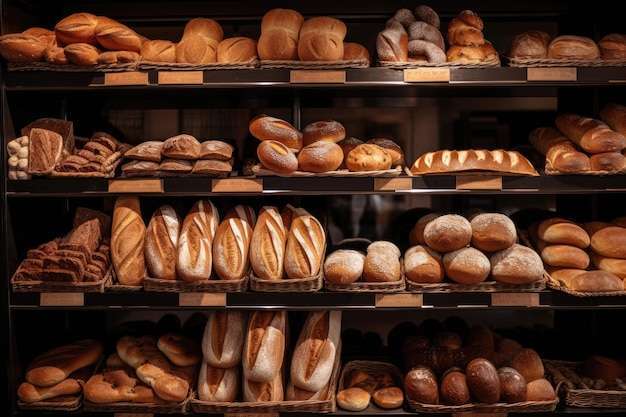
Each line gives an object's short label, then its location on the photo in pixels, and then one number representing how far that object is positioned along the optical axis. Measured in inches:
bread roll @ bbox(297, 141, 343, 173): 104.5
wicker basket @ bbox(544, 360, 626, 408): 105.4
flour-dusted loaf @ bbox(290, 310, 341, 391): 105.0
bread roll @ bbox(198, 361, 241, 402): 106.2
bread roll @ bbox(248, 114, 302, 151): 109.7
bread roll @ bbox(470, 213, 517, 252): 106.4
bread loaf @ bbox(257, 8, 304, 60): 106.4
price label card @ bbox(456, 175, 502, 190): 104.8
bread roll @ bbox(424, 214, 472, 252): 106.0
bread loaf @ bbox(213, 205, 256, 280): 106.5
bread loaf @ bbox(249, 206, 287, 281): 105.9
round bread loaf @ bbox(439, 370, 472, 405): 103.0
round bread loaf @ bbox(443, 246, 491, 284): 103.7
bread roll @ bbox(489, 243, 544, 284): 103.5
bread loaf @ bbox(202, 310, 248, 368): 107.1
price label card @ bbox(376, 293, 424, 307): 104.6
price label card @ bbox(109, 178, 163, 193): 105.7
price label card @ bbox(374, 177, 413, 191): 104.7
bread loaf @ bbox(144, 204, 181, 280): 107.0
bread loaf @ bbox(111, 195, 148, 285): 108.3
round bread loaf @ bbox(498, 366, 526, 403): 102.9
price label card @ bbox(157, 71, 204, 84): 104.6
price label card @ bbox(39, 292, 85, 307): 105.5
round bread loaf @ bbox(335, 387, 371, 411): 105.8
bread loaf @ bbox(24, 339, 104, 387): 106.8
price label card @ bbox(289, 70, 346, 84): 103.8
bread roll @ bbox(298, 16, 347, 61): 104.3
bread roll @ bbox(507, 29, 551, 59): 108.3
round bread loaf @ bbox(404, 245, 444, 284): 105.8
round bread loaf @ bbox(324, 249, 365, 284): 104.2
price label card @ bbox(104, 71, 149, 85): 105.0
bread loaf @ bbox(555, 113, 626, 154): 105.3
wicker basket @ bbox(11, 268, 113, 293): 105.3
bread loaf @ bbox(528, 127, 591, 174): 105.0
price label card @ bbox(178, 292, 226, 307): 105.1
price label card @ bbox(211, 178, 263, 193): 104.8
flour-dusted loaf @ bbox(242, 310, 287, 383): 104.1
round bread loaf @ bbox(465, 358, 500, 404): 101.5
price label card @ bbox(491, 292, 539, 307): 104.6
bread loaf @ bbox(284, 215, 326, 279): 105.6
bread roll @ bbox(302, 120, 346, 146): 111.0
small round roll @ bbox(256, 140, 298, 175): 103.9
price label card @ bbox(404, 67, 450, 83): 103.5
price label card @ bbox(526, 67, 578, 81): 103.7
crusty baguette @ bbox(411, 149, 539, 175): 104.7
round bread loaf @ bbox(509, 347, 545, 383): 107.3
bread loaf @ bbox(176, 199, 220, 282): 104.4
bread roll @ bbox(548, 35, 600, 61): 106.7
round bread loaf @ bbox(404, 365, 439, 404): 103.9
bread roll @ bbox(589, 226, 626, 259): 107.4
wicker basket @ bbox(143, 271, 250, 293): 104.9
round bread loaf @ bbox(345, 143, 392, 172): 105.7
